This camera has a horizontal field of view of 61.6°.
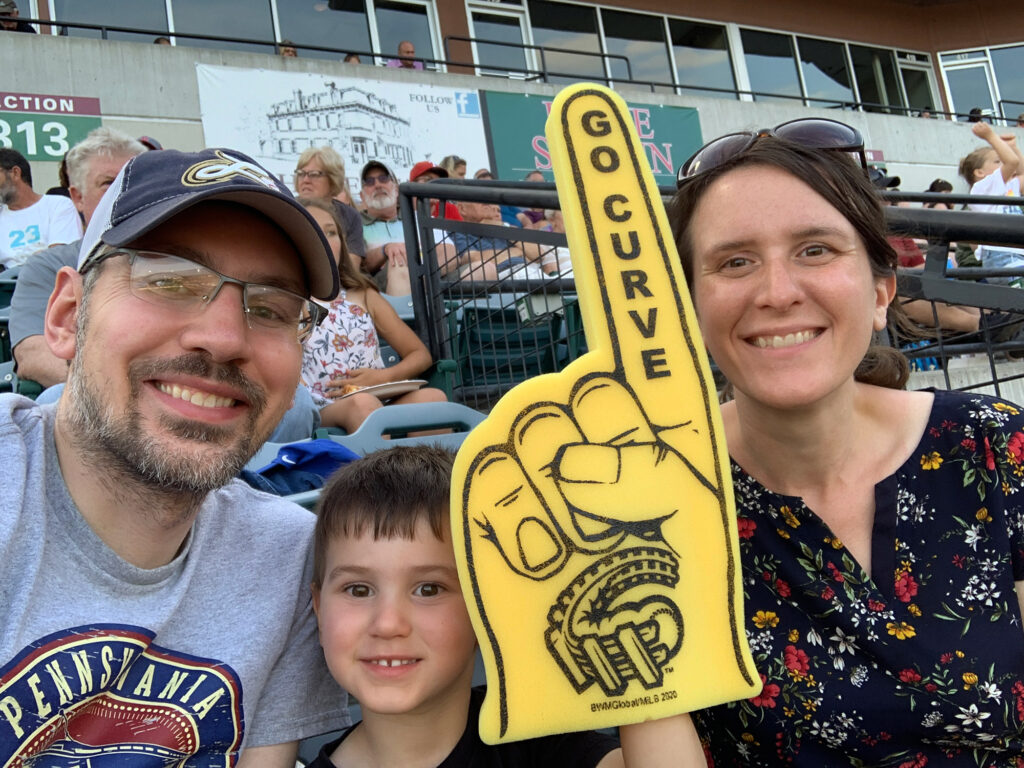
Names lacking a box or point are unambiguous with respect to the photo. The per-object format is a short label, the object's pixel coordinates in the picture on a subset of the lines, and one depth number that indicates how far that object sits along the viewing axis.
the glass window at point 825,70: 13.71
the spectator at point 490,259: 3.51
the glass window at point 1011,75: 15.12
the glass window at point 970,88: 15.09
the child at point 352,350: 2.72
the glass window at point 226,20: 8.89
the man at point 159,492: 1.12
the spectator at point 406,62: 9.54
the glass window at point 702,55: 12.50
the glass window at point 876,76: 14.41
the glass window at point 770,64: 13.15
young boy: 1.22
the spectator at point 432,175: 4.72
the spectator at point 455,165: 6.78
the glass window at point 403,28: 10.21
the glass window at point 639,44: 11.91
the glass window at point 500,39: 10.88
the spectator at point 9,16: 6.99
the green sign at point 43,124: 6.64
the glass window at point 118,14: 8.26
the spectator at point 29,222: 4.21
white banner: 7.52
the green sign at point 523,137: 8.91
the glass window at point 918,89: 14.98
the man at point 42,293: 2.44
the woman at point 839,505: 1.22
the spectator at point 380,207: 5.17
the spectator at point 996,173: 4.97
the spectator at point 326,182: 4.17
